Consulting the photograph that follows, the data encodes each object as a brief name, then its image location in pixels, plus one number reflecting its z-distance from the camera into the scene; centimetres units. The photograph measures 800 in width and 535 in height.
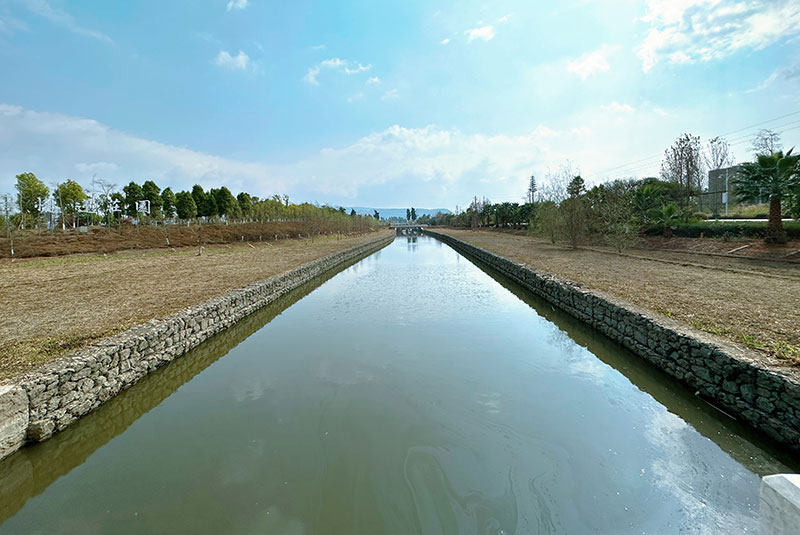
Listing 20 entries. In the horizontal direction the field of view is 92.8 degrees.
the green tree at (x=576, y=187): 2102
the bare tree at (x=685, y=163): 3209
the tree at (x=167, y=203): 4897
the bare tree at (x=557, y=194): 2448
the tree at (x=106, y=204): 3186
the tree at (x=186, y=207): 4344
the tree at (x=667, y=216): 1973
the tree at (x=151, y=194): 4666
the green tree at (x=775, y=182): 1444
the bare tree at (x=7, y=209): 1992
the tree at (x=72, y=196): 3844
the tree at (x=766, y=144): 2808
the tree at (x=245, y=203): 5139
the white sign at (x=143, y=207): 4388
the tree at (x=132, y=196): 4634
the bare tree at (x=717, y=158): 3678
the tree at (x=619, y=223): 1708
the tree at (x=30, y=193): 2864
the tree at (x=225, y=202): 4770
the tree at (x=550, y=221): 2242
